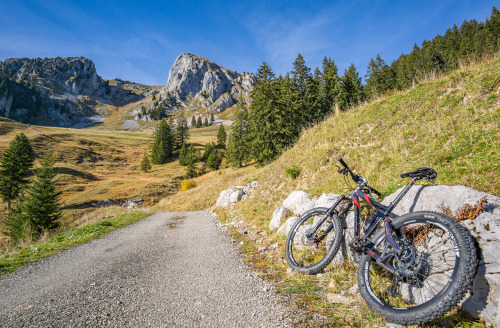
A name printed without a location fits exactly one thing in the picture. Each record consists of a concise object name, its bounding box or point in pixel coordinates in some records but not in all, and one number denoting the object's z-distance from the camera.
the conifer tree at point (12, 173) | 39.72
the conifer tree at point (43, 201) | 18.94
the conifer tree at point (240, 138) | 48.00
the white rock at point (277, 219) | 7.91
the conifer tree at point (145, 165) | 69.69
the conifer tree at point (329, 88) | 46.09
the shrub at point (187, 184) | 43.42
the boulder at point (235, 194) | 17.11
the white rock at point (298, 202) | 7.26
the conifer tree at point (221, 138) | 88.38
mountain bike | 2.78
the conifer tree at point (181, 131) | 93.06
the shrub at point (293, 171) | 10.88
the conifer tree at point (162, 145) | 80.38
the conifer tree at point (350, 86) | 45.47
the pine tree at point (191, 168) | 56.91
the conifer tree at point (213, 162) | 63.88
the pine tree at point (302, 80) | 41.66
